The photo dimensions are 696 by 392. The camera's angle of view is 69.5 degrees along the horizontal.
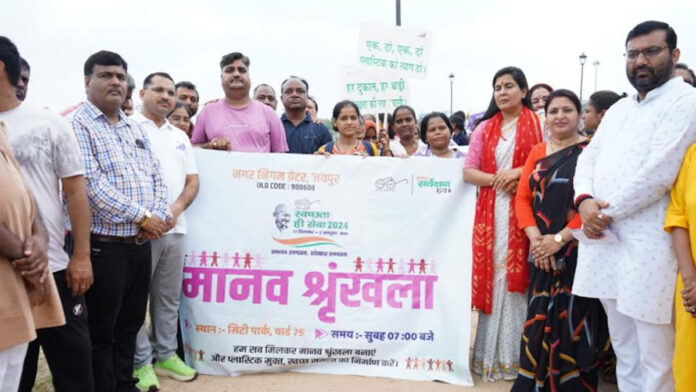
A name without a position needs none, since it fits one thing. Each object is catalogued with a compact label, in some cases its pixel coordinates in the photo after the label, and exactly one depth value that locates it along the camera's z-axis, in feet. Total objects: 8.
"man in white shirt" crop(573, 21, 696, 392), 7.97
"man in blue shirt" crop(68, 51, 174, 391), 9.12
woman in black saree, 10.01
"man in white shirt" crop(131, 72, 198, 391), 11.21
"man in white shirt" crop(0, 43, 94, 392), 7.50
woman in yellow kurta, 7.40
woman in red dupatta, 11.31
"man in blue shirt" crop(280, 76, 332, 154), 15.35
